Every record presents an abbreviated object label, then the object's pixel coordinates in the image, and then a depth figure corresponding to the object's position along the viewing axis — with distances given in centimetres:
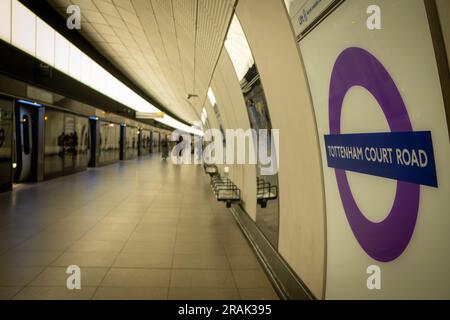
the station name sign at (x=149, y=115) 2370
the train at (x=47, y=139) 911
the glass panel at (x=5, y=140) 873
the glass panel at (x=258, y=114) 432
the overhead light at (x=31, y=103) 1037
